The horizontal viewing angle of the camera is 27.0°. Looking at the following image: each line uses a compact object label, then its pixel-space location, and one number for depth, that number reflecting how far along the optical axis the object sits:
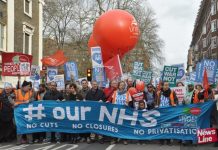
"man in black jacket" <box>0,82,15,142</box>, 12.88
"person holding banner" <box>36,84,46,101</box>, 13.59
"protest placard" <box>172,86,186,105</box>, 13.20
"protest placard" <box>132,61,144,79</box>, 18.72
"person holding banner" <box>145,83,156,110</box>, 12.96
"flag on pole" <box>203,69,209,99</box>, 12.96
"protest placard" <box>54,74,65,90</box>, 15.75
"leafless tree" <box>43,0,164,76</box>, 50.88
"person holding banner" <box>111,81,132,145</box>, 12.56
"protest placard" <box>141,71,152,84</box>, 18.47
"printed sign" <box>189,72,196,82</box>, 17.56
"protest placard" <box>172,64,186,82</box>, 16.49
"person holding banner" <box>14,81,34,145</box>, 12.85
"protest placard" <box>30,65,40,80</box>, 19.53
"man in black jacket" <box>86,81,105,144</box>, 12.78
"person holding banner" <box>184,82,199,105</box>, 12.96
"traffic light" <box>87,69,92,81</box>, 28.27
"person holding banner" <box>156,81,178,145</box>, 12.65
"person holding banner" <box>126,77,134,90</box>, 14.95
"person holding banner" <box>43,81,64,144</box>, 12.94
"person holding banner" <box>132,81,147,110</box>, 12.34
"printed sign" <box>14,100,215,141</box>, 12.11
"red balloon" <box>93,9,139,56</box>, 17.41
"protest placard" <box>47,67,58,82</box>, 18.56
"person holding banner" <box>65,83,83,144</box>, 12.93
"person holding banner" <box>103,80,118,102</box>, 13.09
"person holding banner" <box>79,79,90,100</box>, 13.54
